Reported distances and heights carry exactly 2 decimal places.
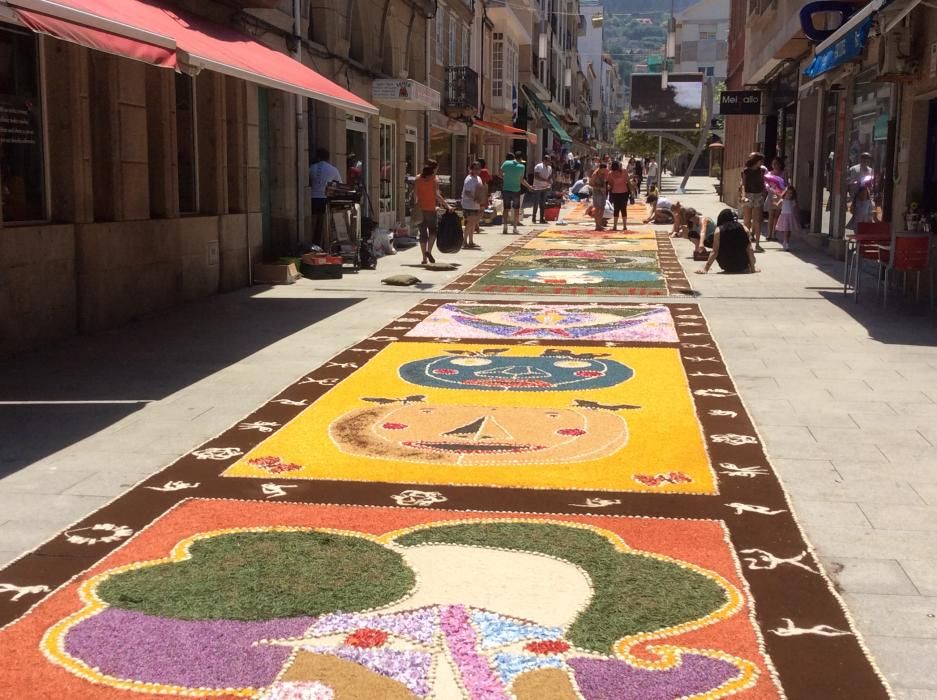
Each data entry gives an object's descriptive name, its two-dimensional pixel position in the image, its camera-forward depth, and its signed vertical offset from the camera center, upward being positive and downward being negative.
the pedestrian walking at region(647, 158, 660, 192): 44.96 +0.82
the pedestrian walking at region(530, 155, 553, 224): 27.66 +0.14
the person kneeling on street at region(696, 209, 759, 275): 15.47 -0.78
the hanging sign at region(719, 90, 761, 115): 28.77 +2.43
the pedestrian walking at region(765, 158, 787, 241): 21.64 +0.08
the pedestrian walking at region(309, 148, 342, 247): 16.64 +0.10
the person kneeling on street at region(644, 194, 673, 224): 28.27 -0.58
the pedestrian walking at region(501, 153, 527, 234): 23.50 +0.13
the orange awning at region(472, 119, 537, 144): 33.40 +2.00
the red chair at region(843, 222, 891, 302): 11.91 -0.54
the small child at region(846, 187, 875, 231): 16.19 -0.21
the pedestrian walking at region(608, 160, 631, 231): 24.59 +0.08
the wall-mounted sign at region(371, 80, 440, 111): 21.03 +1.90
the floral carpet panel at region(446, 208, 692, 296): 13.80 -1.18
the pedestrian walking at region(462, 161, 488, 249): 19.67 -0.21
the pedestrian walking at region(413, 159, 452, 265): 16.12 -0.18
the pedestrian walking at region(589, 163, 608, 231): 24.73 -0.05
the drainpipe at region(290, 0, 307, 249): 15.84 +0.79
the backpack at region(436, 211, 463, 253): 17.20 -0.70
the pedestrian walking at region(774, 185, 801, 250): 20.72 -0.46
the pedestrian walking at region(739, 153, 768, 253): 19.50 +0.07
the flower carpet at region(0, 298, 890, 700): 3.20 -1.42
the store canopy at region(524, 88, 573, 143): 52.09 +3.84
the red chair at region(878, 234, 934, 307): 11.05 -0.60
